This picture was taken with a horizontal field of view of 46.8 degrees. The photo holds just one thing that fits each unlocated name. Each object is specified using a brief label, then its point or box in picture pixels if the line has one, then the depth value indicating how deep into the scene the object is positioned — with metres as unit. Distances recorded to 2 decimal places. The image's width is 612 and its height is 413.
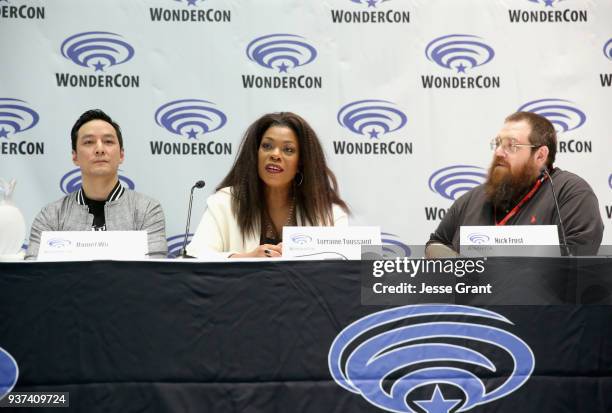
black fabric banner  2.43
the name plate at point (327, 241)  2.78
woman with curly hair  3.67
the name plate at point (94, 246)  2.69
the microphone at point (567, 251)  2.61
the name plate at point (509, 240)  2.65
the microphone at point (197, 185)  3.22
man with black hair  3.69
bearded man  3.68
